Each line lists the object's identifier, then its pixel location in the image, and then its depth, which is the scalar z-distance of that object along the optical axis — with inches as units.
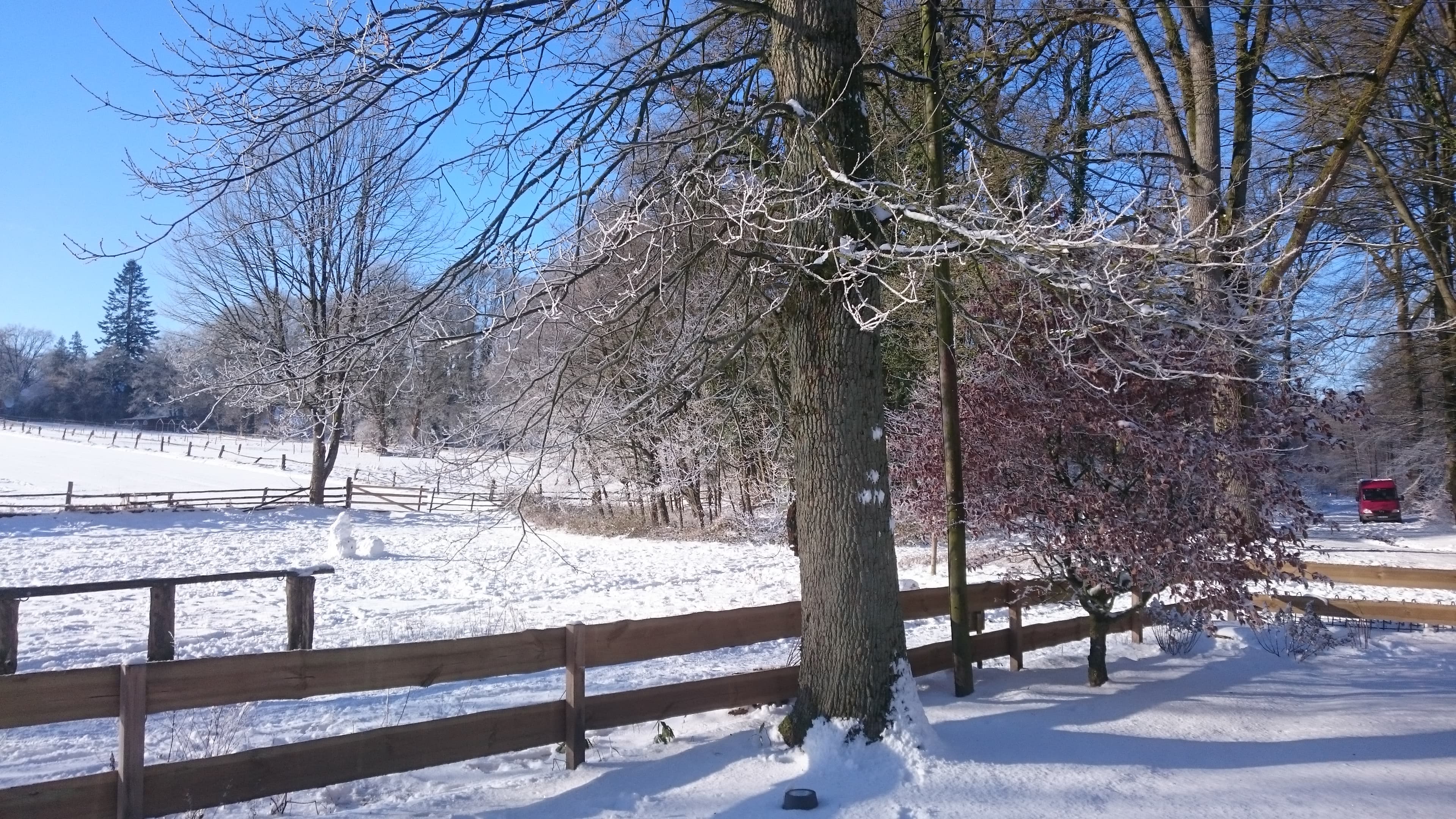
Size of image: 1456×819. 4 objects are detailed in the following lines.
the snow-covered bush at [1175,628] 309.3
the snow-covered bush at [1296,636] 336.8
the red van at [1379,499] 1164.5
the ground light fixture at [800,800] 188.2
